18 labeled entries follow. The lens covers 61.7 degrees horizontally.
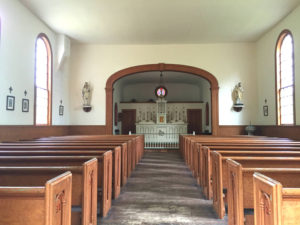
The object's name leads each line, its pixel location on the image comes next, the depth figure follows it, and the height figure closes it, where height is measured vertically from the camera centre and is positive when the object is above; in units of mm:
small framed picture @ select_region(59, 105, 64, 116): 8559 +497
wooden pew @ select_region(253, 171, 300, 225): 1160 -372
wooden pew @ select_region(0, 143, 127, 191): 3281 -340
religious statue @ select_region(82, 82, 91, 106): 9094 +1103
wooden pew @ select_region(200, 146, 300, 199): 2987 -375
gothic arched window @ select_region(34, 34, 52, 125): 7309 +1364
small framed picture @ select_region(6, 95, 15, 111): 5695 +508
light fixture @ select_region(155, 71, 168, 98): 11686 +1558
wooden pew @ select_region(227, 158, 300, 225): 1896 -460
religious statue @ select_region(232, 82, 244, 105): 8898 +1095
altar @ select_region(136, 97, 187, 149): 11016 -294
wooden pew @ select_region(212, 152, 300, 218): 2438 -406
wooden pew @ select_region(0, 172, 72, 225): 1225 -399
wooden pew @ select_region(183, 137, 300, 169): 4117 -332
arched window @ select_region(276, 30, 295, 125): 6938 +1311
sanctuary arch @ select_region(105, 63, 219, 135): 9164 +1753
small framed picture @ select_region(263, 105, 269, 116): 8324 +478
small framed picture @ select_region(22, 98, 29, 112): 6366 +506
